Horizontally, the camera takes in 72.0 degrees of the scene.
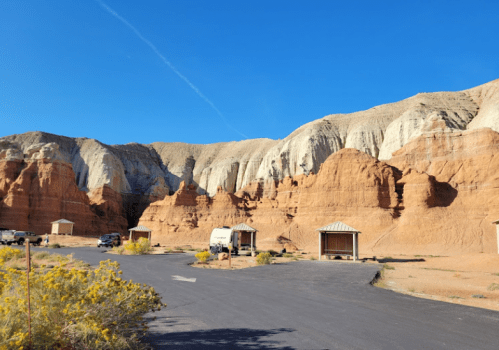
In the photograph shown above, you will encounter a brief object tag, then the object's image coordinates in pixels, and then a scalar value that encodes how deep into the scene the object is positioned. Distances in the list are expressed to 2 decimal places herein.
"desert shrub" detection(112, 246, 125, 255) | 33.64
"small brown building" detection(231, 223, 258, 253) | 37.79
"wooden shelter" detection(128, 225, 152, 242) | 47.35
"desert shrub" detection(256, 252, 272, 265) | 25.62
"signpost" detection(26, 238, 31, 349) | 4.67
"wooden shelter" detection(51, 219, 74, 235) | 61.81
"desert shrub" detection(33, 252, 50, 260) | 24.67
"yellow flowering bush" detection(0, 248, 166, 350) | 4.82
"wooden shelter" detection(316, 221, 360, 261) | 31.16
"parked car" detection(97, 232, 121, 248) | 43.72
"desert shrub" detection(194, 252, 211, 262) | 25.06
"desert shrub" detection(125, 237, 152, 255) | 32.88
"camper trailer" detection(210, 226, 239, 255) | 33.84
